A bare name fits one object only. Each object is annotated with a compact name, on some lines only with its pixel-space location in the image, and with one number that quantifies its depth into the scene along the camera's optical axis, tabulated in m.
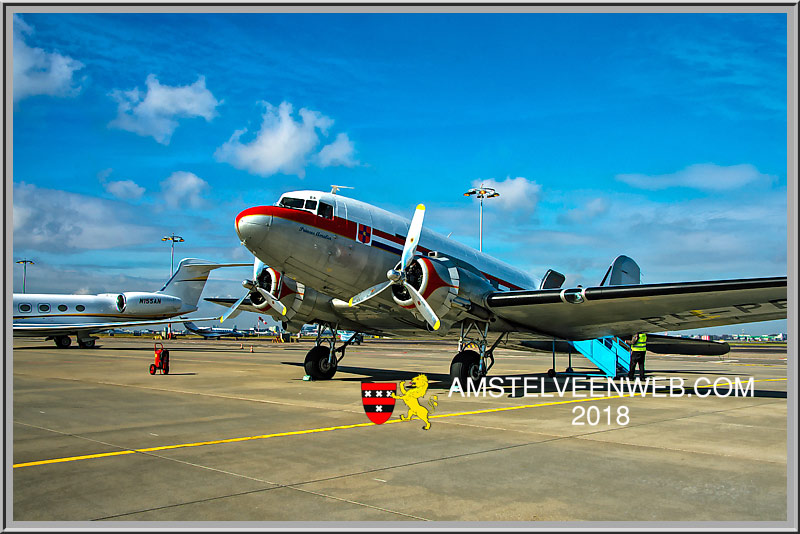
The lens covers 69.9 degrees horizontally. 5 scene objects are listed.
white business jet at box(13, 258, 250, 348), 50.25
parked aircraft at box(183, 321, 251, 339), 107.66
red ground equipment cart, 24.27
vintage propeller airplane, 15.54
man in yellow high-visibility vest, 23.80
